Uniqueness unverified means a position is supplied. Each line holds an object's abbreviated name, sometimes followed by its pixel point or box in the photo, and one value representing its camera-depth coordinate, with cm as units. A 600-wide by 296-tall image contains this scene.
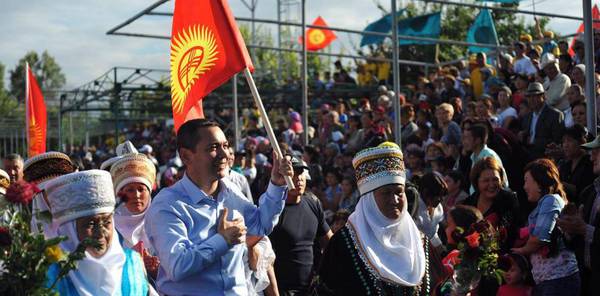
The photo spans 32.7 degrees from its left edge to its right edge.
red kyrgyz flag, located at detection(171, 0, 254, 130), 722
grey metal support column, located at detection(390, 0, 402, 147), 1085
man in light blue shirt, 495
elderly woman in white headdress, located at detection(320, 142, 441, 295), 600
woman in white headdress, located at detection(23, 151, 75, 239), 700
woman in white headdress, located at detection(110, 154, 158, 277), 624
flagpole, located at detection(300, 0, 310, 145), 1512
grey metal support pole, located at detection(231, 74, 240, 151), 1717
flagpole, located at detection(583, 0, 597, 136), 856
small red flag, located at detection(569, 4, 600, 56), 1760
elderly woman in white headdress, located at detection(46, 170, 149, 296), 468
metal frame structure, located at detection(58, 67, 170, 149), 2500
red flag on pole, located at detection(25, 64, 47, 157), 1202
